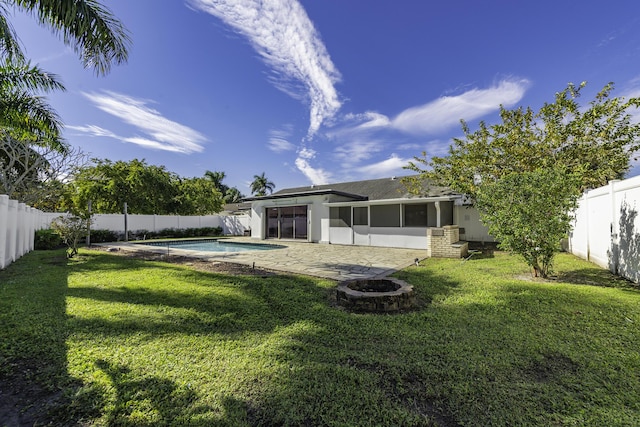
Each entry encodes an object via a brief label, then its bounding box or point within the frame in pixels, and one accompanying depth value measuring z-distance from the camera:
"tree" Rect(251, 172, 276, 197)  50.70
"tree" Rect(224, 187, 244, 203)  50.36
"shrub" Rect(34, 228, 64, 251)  14.80
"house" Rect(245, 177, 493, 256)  14.20
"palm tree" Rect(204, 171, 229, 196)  47.41
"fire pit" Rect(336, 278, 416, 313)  4.89
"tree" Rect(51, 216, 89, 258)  11.25
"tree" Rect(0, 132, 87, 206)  17.39
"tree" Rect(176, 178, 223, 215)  27.52
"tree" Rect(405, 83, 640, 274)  11.27
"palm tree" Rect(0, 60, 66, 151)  8.38
